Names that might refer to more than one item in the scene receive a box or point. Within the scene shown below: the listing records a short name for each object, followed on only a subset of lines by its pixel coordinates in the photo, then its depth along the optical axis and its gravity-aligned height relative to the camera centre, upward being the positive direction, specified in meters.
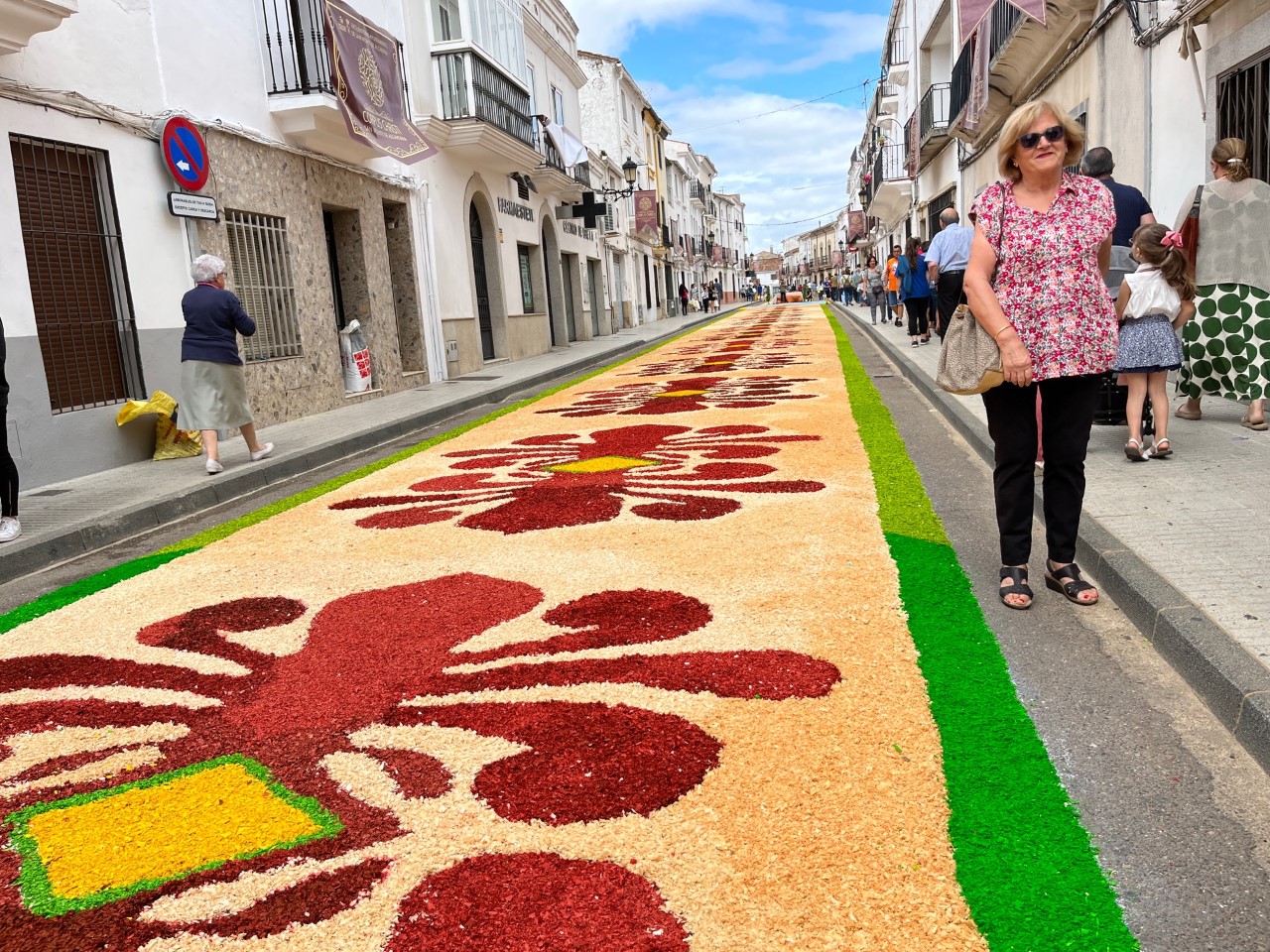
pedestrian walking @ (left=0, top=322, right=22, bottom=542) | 5.84 -0.76
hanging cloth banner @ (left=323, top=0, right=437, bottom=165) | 12.64 +3.34
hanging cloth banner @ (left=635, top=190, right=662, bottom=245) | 40.97 +3.87
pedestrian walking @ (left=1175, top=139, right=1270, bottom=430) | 6.04 -0.12
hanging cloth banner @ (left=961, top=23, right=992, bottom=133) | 16.26 +3.43
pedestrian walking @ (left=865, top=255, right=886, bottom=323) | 24.45 +0.13
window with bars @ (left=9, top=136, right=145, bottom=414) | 8.44 +0.70
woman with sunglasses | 3.49 +0.00
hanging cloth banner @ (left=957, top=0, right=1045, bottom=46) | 16.03 +4.42
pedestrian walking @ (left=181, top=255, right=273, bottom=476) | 7.93 -0.08
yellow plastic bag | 9.22 -0.82
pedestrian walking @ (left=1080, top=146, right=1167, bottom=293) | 6.29 +0.39
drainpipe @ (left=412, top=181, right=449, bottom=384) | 16.69 +0.93
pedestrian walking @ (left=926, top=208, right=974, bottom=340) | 10.15 +0.25
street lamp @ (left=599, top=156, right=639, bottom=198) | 28.25 +3.98
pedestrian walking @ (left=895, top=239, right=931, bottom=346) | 15.70 -0.02
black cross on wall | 27.34 +2.86
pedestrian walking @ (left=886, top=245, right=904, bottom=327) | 18.69 +0.09
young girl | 5.66 -0.27
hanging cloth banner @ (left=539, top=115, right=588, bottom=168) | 24.50 +4.46
